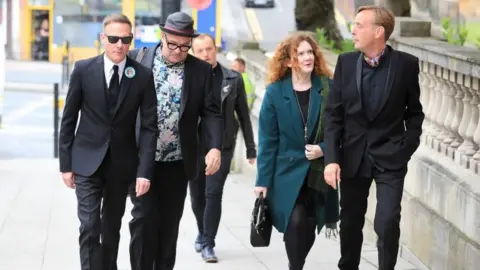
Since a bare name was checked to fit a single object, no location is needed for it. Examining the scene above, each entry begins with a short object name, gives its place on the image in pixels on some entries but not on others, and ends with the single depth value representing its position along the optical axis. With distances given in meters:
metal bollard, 28.50
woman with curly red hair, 10.25
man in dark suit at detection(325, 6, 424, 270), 9.41
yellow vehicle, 62.81
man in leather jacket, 12.89
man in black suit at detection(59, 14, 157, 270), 9.64
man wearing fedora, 10.12
